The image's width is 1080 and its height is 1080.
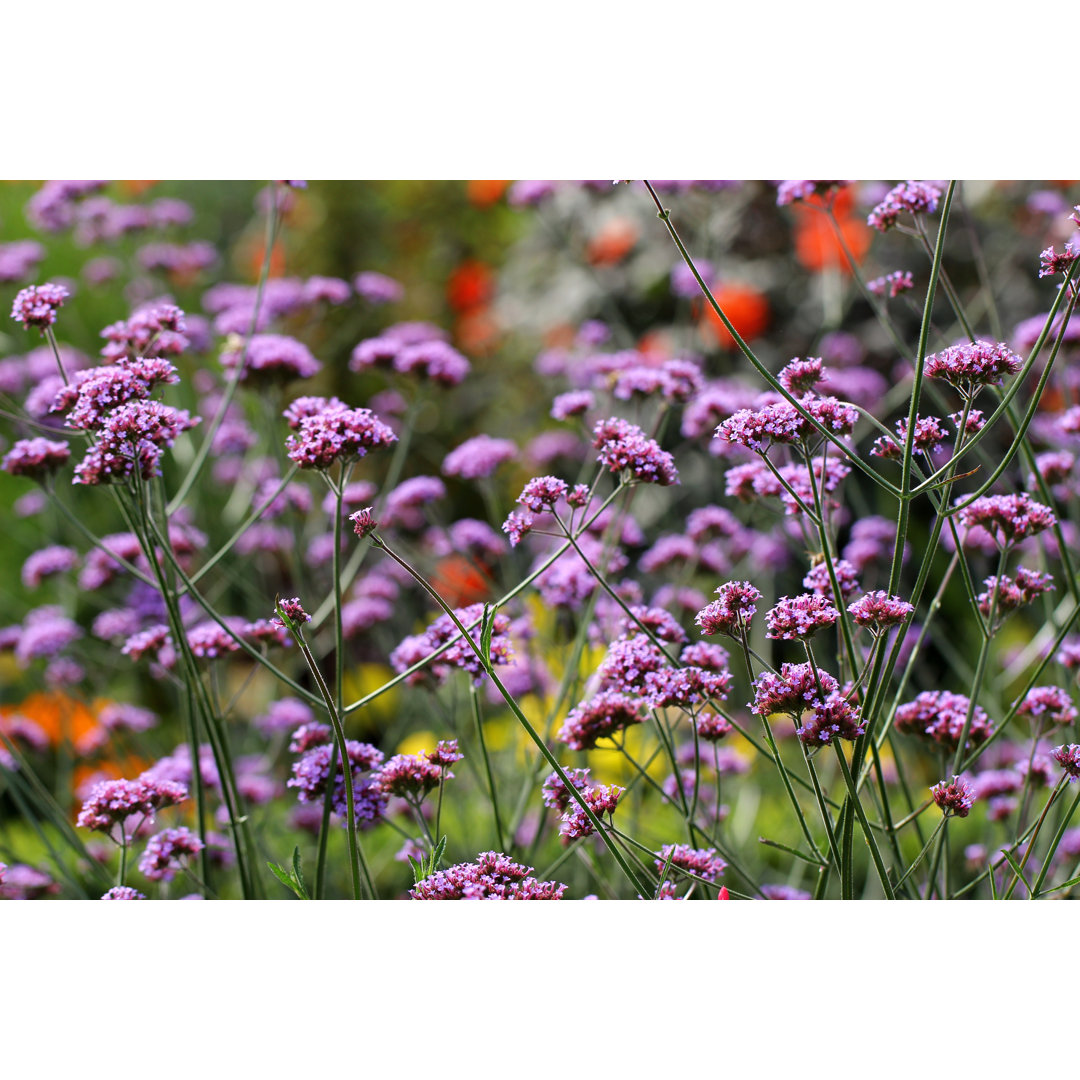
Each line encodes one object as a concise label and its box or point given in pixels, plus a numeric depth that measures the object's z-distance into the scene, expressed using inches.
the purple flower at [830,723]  87.9
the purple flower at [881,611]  87.9
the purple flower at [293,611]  88.0
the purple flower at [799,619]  87.9
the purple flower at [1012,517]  90.7
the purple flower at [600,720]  90.5
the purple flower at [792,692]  88.1
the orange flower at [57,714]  102.9
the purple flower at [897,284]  92.8
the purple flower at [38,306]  91.3
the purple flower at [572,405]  95.0
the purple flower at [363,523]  88.0
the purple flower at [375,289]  103.1
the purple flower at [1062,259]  88.6
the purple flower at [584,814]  89.3
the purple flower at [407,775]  90.4
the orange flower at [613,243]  140.7
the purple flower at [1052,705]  92.3
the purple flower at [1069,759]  89.6
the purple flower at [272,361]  95.6
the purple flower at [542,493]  89.3
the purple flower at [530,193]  103.5
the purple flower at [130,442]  89.3
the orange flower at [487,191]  166.1
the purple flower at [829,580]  90.5
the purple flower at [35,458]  92.9
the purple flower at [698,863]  90.7
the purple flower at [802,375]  89.5
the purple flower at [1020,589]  91.4
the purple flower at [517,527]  89.3
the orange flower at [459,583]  100.5
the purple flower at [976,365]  88.3
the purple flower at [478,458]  96.2
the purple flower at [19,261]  102.3
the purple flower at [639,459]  89.9
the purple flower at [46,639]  99.6
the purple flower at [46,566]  100.4
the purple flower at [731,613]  88.5
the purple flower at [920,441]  89.1
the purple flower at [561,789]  90.1
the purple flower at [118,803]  90.9
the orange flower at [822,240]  136.8
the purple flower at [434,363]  96.8
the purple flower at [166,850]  91.3
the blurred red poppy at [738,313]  131.1
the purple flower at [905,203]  91.7
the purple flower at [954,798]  89.2
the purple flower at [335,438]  89.2
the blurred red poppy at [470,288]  176.4
